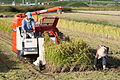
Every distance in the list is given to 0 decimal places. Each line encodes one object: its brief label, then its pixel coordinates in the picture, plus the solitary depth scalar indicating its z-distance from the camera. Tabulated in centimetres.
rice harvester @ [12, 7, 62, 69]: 1104
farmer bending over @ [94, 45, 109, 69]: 1041
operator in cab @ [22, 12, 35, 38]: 1177
